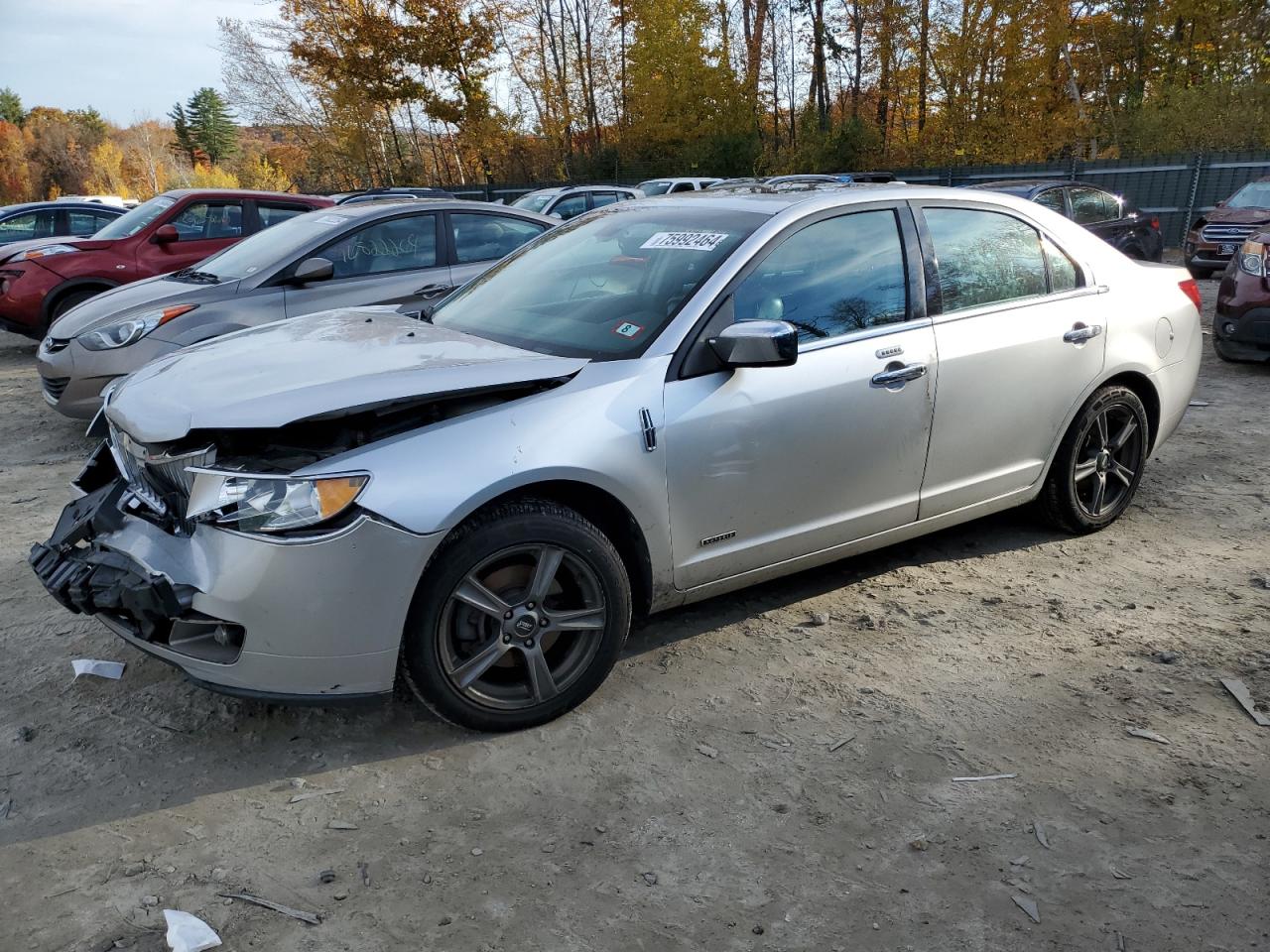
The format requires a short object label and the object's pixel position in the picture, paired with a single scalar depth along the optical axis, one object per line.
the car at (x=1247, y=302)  7.75
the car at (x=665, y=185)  16.77
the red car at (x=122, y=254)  9.52
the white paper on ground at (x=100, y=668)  3.54
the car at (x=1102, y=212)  12.06
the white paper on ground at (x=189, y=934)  2.27
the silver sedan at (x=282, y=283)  6.55
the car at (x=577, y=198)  16.09
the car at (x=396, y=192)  13.73
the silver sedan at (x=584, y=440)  2.78
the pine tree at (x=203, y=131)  87.38
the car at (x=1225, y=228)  13.69
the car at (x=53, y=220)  13.51
